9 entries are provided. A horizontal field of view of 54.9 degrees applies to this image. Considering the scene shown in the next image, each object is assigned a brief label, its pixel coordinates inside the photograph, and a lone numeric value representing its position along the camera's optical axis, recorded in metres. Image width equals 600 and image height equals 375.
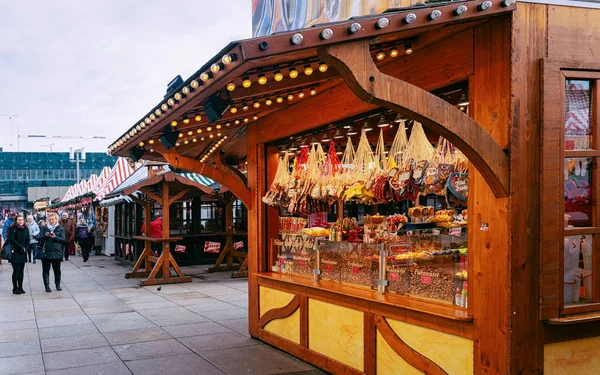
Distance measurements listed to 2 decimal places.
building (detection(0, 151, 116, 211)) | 93.44
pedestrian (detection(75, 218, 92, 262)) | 22.44
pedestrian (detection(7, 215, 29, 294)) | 12.91
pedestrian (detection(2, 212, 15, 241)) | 22.28
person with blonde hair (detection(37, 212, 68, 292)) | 13.19
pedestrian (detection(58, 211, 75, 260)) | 22.73
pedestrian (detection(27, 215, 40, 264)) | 21.14
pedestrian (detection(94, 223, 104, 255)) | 25.98
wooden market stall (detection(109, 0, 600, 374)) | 4.20
